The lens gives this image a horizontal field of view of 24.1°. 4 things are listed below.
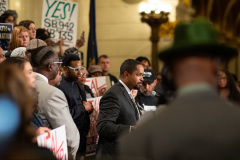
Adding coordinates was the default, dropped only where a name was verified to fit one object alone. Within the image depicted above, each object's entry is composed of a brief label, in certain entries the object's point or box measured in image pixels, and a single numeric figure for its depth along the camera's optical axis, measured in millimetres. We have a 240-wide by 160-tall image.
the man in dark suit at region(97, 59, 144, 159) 5648
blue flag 11413
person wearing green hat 2100
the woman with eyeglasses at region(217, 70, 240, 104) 6800
